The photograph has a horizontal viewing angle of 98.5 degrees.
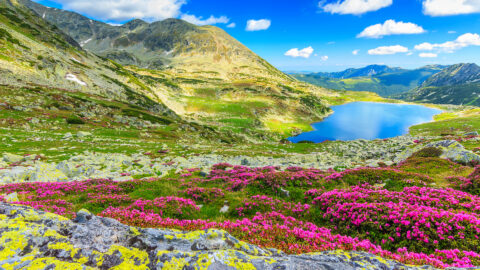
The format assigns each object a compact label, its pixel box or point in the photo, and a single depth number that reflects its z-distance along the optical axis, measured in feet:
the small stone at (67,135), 126.99
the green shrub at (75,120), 158.14
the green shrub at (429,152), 78.38
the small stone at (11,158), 72.69
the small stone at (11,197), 37.23
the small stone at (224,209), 37.49
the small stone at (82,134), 132.26
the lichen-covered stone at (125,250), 13.34
